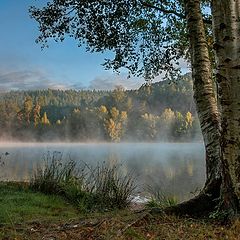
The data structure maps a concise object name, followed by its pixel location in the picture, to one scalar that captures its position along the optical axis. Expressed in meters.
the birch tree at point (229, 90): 4.48
